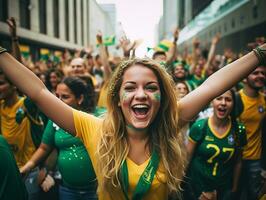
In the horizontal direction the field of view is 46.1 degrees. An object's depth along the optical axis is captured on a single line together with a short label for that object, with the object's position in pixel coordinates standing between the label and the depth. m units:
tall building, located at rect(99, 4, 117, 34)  94.62
